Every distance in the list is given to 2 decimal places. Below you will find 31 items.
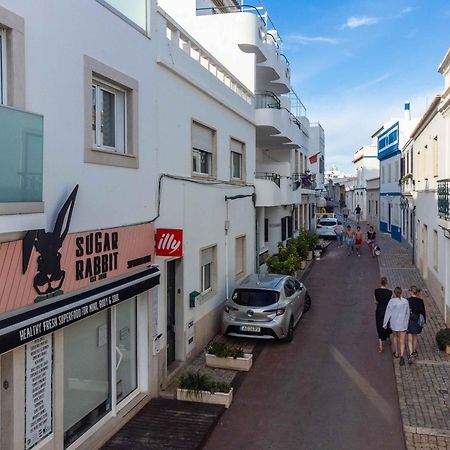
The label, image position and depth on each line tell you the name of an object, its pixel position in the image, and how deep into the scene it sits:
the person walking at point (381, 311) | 11.38
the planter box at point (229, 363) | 10.22
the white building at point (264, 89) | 16.62
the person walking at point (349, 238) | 27.89
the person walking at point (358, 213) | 52.27
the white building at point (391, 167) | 32.50
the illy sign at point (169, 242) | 8.66
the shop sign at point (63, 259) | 5.23
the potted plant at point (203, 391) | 8.48
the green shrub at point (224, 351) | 10.22
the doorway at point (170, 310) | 10.07
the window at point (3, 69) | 5.29
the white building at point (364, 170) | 54.13
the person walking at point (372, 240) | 26.88
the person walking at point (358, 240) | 27.31
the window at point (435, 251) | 15.83
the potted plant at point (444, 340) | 10.98
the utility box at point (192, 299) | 10.54
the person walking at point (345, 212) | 57.70
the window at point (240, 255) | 14.88
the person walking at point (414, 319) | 10.62
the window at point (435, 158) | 15.60
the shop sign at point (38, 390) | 5.71
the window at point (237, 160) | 14.48
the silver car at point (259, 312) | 11.52
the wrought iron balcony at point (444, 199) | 12.57
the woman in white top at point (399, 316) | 10.54
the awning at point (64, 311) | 5.11
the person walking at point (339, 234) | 32.09
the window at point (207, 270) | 11.66
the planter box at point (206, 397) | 8.46
